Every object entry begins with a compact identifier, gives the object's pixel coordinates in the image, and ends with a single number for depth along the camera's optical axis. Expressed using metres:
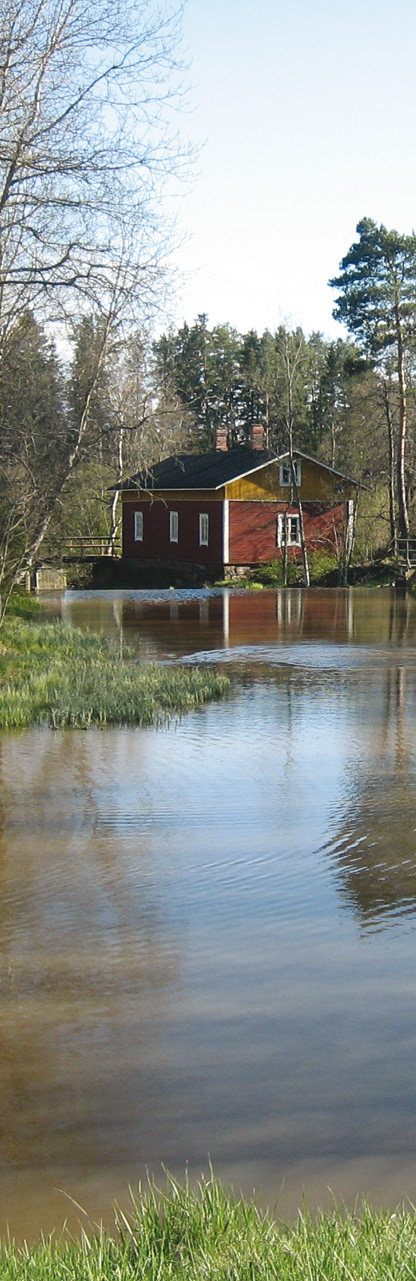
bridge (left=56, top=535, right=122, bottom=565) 58.72
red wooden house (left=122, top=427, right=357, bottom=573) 54.81
